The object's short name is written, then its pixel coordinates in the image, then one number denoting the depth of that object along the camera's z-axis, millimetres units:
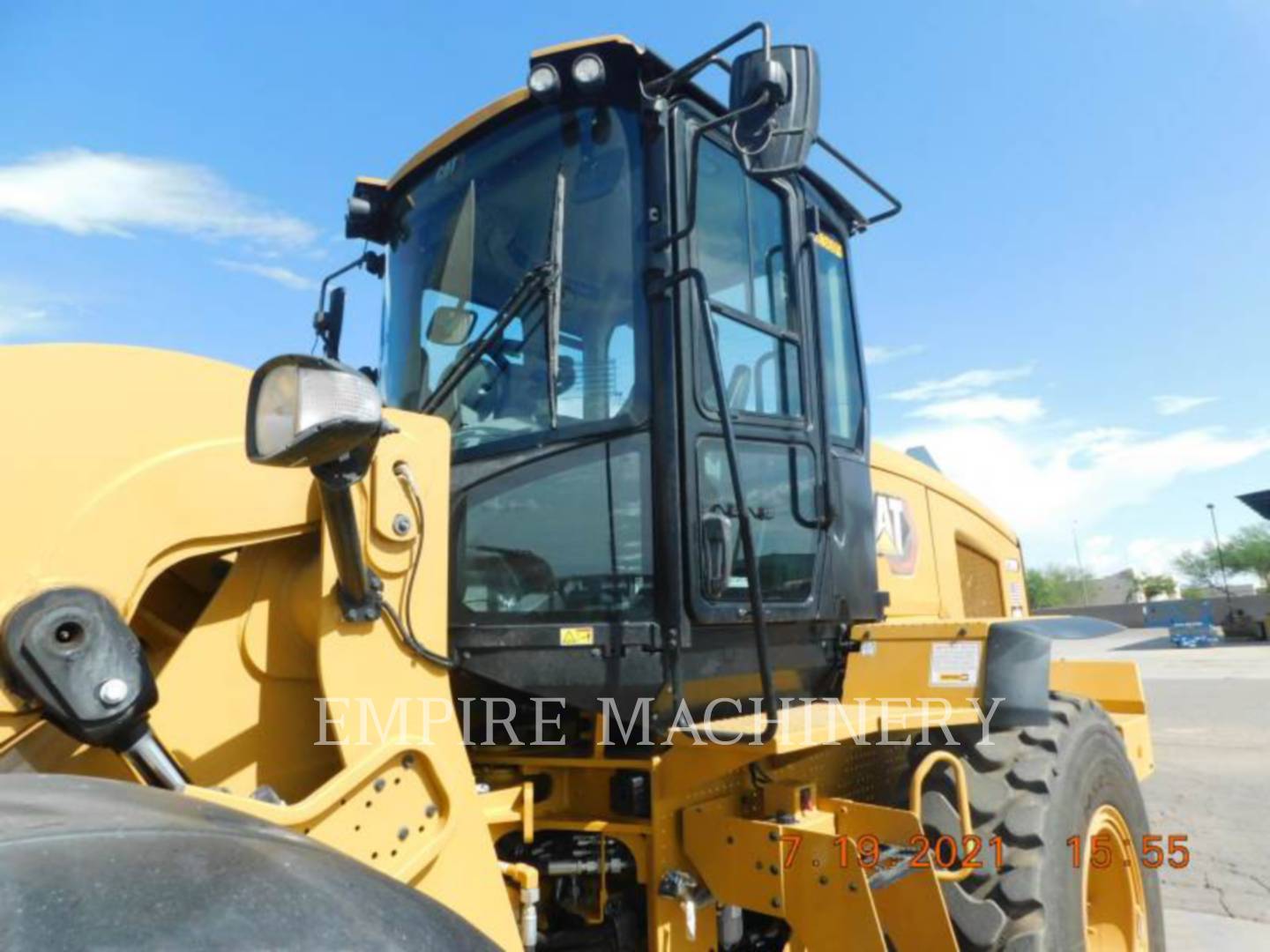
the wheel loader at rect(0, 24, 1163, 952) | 1566
